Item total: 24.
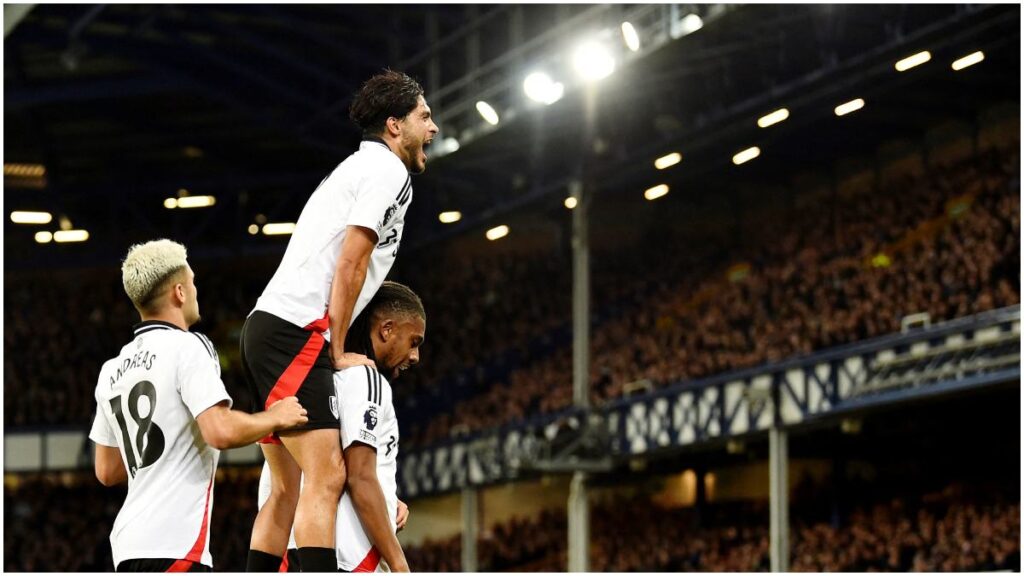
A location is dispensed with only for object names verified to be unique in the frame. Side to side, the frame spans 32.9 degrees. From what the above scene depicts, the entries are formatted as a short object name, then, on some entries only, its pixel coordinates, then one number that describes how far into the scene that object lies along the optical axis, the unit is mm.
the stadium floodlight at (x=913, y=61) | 26639
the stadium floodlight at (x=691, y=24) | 25659
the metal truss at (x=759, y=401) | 24953
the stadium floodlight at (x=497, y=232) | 38862
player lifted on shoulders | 6129
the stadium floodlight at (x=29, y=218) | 41125
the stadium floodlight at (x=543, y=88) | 29797
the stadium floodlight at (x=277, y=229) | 41938
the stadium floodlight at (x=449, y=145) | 32781
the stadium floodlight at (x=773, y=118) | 29156
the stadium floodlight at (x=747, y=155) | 33781
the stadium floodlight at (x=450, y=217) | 38344
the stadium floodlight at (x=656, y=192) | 39125
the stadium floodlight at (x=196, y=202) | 41375
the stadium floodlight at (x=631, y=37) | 27342
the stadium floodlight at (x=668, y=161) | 32188
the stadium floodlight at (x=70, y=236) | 42656
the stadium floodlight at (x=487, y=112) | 31125
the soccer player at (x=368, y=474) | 6133
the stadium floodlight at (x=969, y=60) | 27227
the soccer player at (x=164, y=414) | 6023
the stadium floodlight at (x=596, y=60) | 28172
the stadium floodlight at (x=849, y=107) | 29422
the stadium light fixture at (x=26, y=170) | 40256
